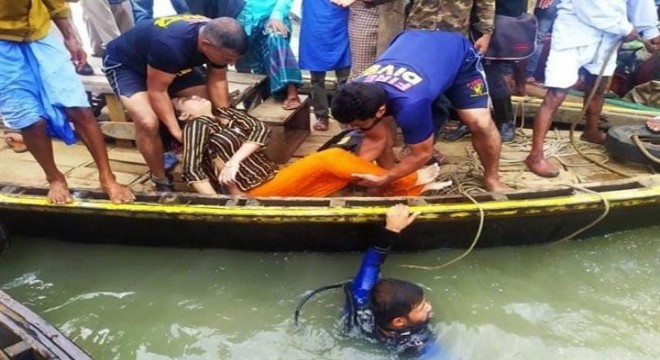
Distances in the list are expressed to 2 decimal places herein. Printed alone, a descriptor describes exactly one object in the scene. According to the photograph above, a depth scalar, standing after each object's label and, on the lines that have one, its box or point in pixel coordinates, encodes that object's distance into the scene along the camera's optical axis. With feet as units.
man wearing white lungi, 13.83
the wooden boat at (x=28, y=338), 8.29
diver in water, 10.51
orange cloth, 12.95
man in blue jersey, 11.00
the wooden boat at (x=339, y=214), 12.26
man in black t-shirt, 12.27
